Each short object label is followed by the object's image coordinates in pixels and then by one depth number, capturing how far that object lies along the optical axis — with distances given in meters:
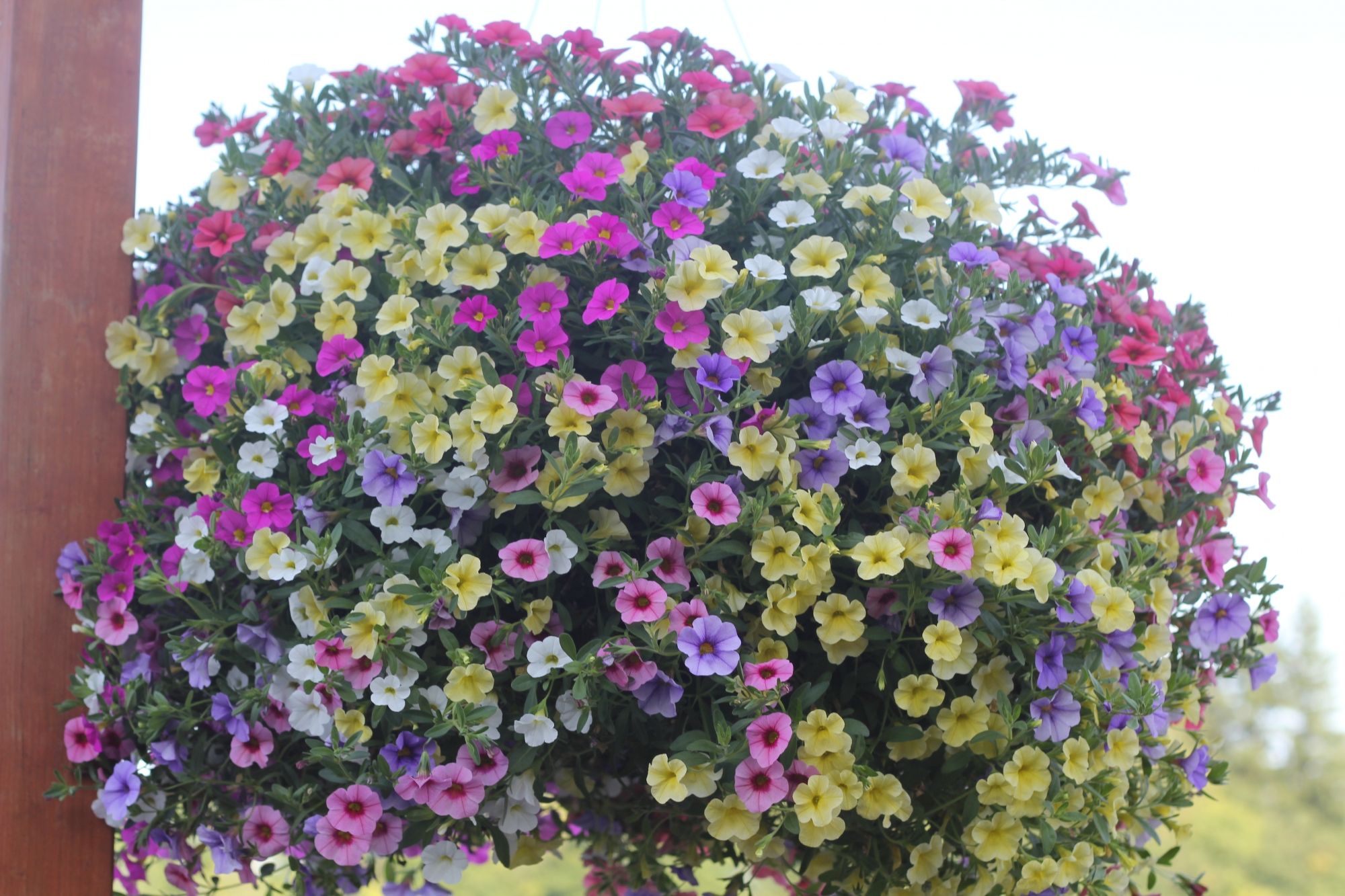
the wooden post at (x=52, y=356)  1.49
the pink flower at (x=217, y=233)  1.50
